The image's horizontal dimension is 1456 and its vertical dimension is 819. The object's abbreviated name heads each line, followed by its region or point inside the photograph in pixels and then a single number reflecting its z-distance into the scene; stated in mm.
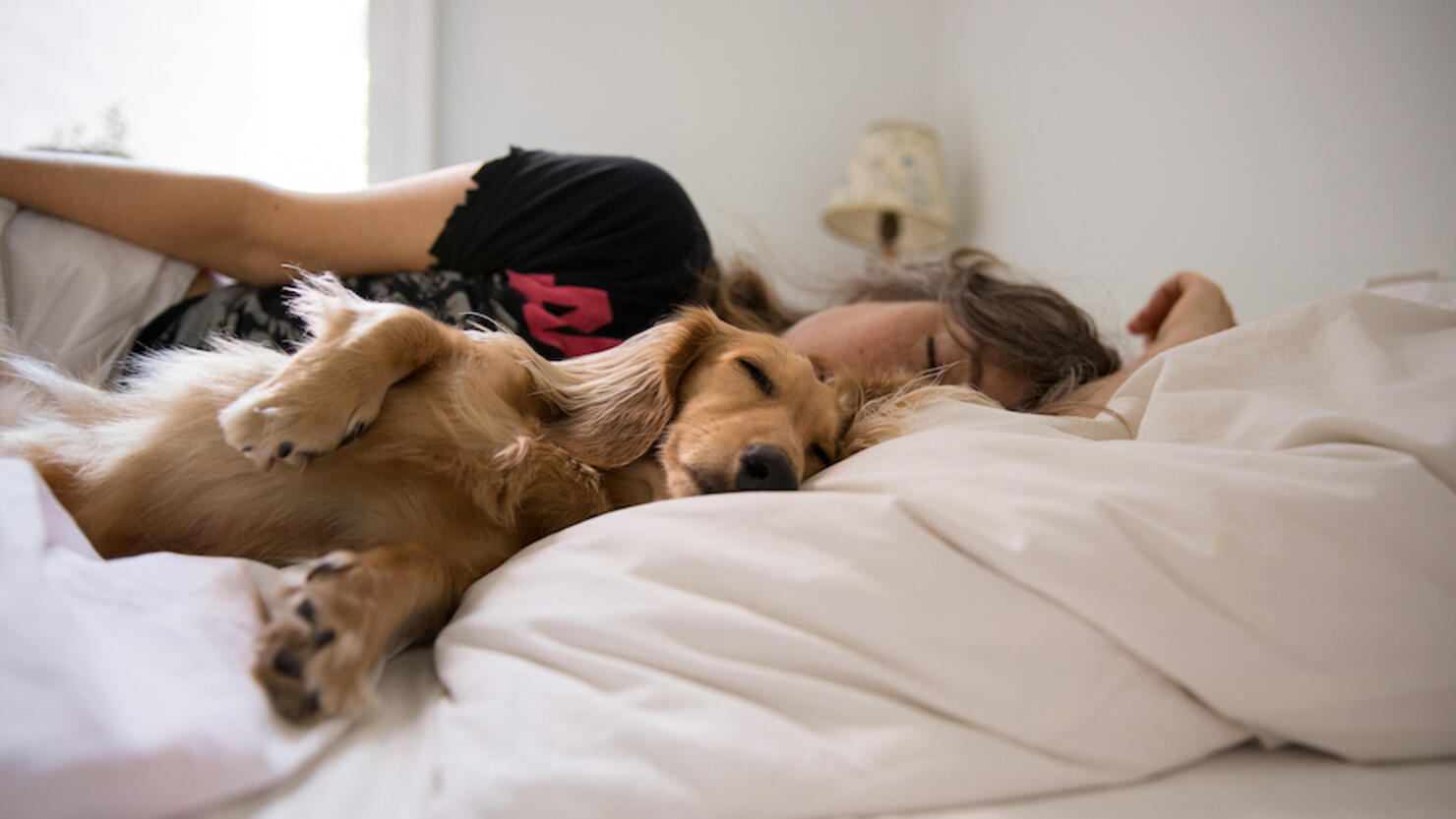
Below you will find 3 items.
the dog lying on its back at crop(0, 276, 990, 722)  461
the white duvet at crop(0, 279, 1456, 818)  304
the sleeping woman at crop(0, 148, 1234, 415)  676
